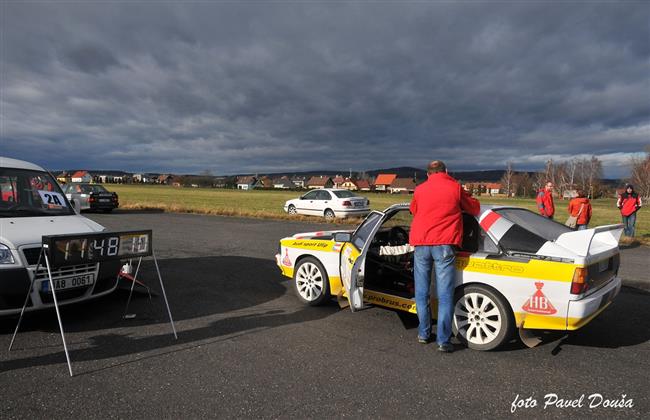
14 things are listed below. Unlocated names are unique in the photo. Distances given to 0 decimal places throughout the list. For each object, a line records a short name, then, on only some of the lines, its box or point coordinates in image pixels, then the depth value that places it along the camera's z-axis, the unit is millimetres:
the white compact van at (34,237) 4160
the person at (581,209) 10023
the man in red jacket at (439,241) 4027
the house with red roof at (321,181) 156200
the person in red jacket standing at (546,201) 10633
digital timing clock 3826
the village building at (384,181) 154738
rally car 3740
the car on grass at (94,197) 21234
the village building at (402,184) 144250
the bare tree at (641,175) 78750
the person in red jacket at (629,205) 12422
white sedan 18766
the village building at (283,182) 170875
